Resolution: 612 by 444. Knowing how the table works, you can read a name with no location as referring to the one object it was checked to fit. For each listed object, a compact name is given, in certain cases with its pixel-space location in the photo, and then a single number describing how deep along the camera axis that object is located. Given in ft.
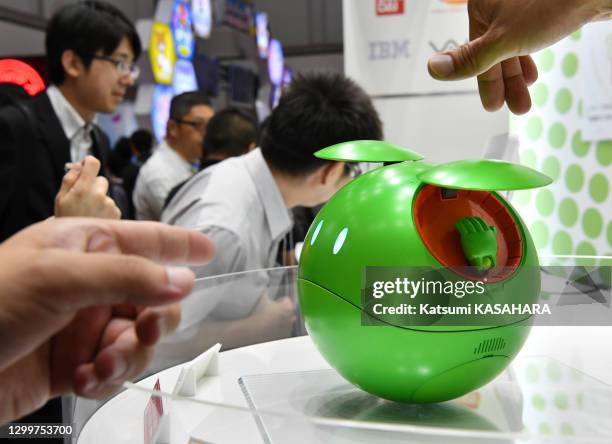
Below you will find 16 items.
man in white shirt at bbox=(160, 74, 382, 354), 5.09
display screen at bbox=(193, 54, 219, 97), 19.95
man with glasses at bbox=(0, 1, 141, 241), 4.92
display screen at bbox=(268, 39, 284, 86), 26.53
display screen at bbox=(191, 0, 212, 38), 18.89
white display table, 1.94
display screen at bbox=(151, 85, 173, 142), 18.33
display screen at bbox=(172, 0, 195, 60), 17.74
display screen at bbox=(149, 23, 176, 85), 17.16
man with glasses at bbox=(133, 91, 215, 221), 10.15
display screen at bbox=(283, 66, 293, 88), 28.07
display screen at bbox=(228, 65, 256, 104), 23.40
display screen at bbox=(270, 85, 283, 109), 26.55
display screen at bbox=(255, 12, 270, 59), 24.73
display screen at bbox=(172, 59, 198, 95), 17.97
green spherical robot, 2.08
